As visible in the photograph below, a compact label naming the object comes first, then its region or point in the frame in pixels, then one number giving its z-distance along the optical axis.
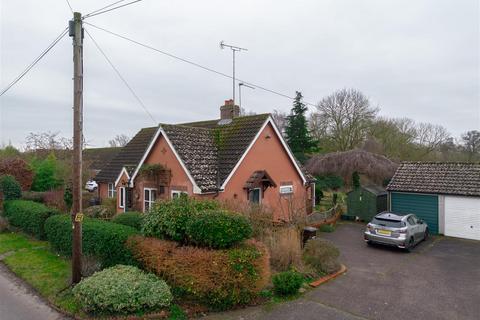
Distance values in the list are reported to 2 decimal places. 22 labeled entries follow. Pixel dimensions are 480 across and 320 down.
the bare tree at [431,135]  40.81
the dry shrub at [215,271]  8.06
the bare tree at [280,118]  49.27
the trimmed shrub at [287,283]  9.02
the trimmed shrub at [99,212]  17.84
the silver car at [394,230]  13.99
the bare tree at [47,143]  36.47
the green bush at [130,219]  11.62
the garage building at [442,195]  17.23
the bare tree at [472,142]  39.81
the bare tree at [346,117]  37.00
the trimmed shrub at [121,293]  7.58
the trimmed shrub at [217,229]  8.51
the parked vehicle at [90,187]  37.56
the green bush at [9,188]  19.50
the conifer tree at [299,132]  36.03
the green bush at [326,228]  18.70
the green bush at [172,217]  9.31
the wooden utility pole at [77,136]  9.34
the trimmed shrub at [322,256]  11.12
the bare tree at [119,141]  61.73
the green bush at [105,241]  9.68
